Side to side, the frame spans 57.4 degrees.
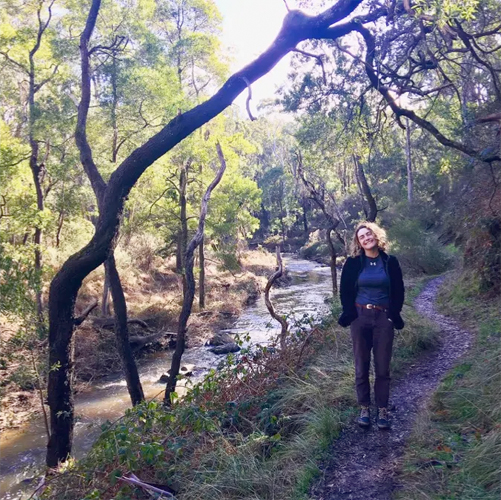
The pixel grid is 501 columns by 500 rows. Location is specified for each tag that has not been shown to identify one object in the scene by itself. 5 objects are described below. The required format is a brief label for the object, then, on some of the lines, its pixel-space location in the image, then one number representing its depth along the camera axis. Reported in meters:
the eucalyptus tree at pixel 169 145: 5.43
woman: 4.40
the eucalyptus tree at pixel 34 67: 12.91
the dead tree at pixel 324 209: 18.03
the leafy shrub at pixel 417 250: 20.22
